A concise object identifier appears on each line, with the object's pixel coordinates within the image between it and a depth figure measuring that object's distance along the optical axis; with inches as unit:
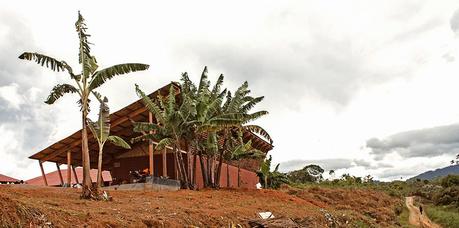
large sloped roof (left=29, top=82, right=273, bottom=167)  947.3
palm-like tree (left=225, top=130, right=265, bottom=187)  989.8
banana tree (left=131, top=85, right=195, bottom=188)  808.9
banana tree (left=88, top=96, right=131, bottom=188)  617.3
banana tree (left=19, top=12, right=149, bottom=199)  540.7
